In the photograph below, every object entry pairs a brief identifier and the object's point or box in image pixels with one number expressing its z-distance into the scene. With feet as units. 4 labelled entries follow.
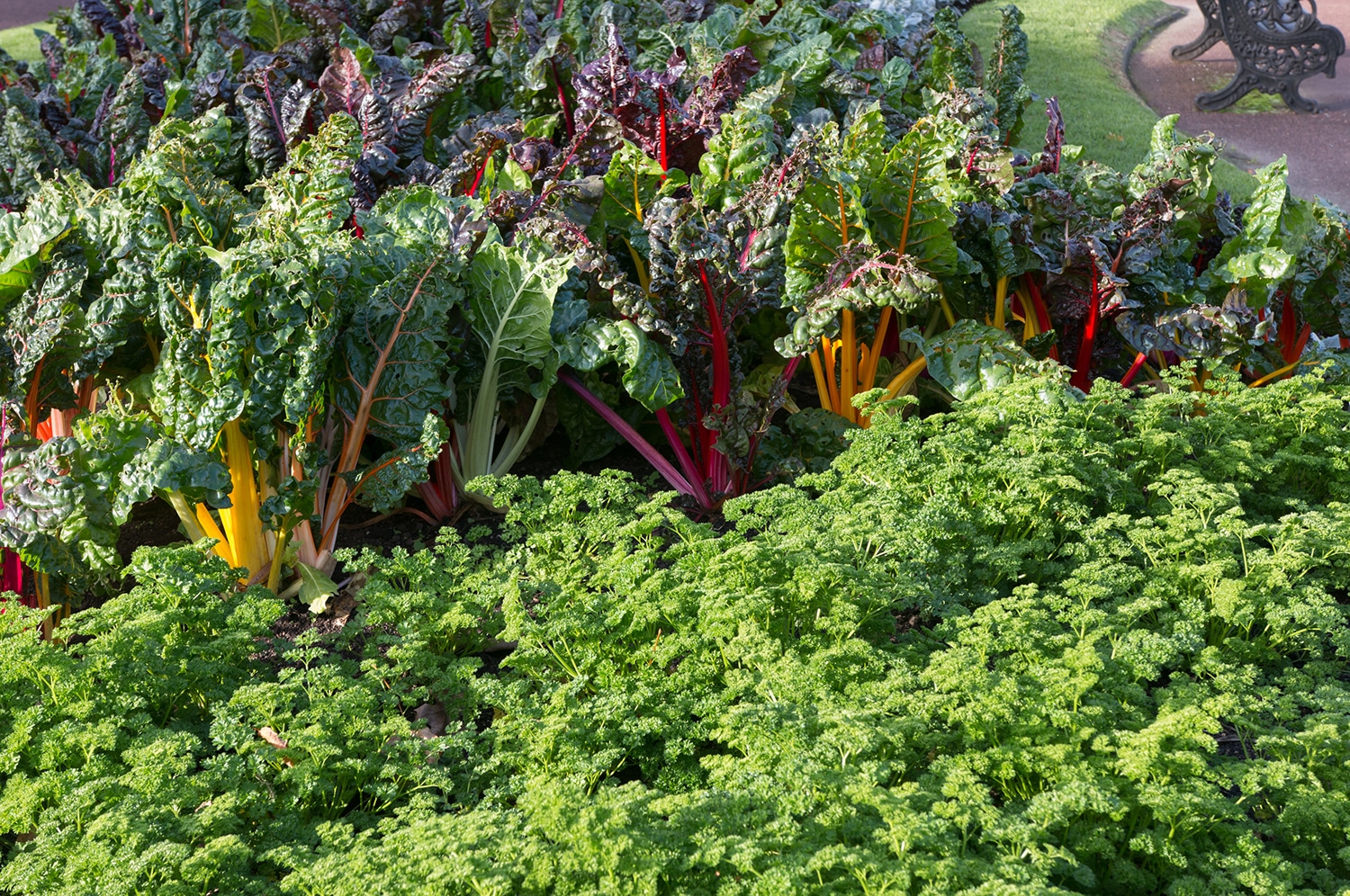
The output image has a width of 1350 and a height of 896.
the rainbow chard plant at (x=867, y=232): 13.07
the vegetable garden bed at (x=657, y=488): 7.71
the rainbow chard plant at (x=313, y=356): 11.36
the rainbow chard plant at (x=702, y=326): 13.19
